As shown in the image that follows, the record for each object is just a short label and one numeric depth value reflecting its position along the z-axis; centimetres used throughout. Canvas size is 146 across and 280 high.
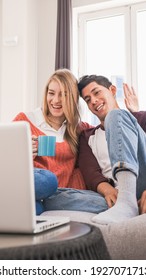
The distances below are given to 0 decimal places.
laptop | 67
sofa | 102
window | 341
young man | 121
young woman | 147
